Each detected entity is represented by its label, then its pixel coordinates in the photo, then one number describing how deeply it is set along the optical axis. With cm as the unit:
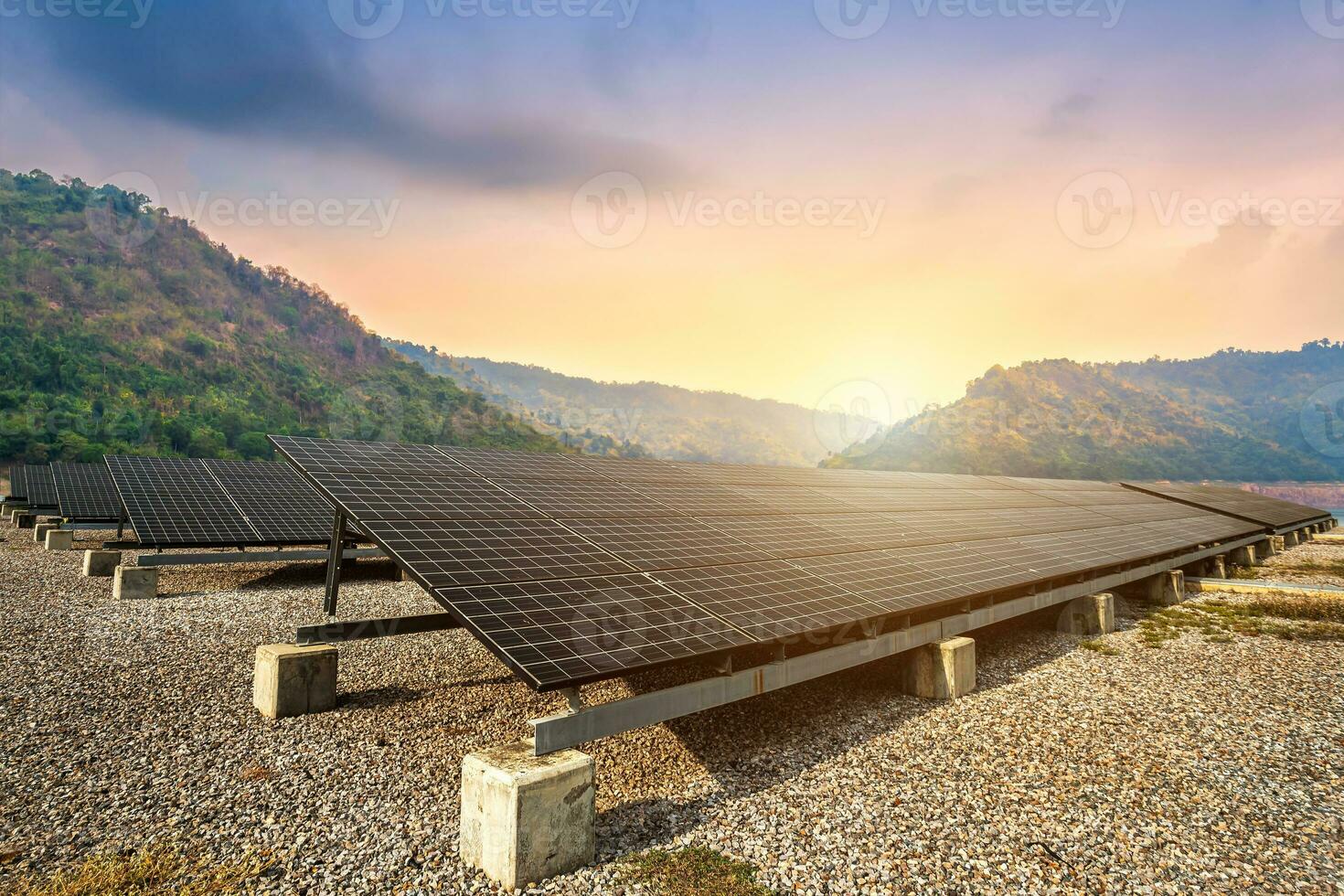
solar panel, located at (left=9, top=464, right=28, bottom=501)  3559
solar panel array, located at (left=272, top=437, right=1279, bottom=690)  714
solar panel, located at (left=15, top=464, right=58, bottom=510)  3328
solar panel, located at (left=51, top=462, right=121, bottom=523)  2797
